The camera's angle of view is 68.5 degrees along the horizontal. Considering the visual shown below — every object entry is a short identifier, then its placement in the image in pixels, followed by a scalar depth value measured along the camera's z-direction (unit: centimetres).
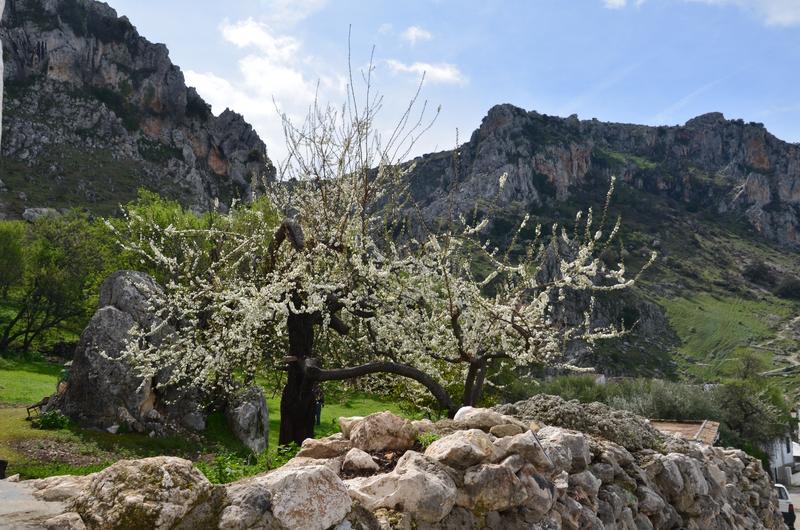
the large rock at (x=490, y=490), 462
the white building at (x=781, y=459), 4938
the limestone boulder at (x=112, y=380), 1656
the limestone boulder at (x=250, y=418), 1896
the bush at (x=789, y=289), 12494
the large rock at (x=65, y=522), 316
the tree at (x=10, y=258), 3944
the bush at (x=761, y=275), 12888
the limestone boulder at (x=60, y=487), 372
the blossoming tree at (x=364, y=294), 931
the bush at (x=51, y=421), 1593
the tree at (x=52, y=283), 3766
